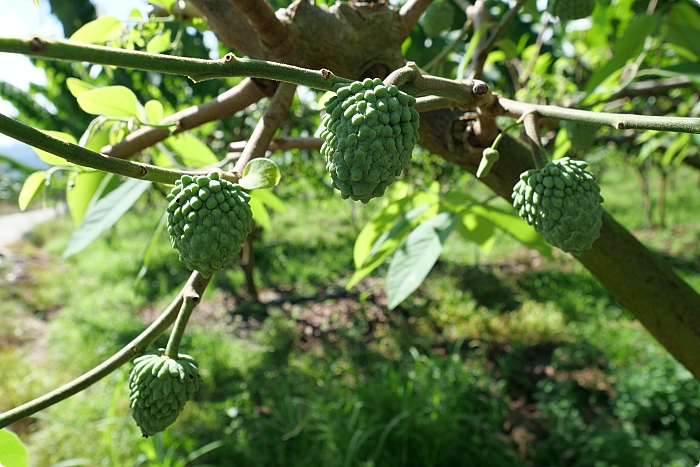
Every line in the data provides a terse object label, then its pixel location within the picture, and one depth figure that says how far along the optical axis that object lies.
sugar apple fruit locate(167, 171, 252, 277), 0.50
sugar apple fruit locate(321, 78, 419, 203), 0.43
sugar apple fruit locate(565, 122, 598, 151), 0.98
